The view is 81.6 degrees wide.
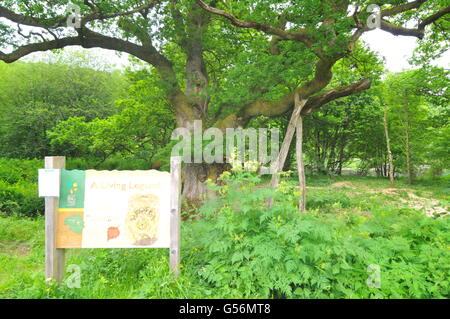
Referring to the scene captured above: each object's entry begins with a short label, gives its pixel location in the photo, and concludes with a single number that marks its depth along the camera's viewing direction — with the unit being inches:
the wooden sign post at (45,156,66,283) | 119.9
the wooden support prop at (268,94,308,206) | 309.1
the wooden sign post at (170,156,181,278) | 123.4
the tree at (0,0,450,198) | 263.4
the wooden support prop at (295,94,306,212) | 326.2
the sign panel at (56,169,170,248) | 123.0
